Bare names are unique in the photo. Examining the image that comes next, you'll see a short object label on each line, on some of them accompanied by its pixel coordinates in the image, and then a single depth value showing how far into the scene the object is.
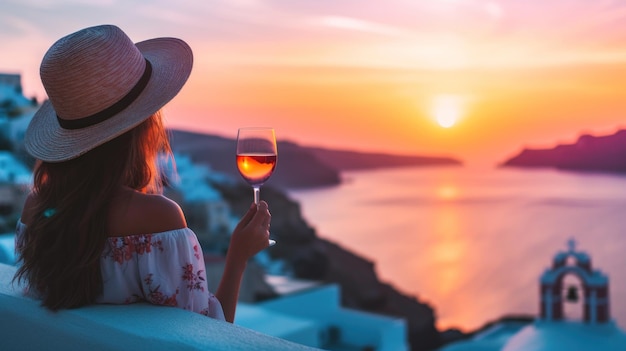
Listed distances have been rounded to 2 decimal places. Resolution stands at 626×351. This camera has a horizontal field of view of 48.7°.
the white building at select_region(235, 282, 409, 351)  17.42
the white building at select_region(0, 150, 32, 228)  25.14
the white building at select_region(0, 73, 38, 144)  31.50
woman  1.34
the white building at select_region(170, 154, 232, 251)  36.01
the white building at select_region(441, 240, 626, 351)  15.66
